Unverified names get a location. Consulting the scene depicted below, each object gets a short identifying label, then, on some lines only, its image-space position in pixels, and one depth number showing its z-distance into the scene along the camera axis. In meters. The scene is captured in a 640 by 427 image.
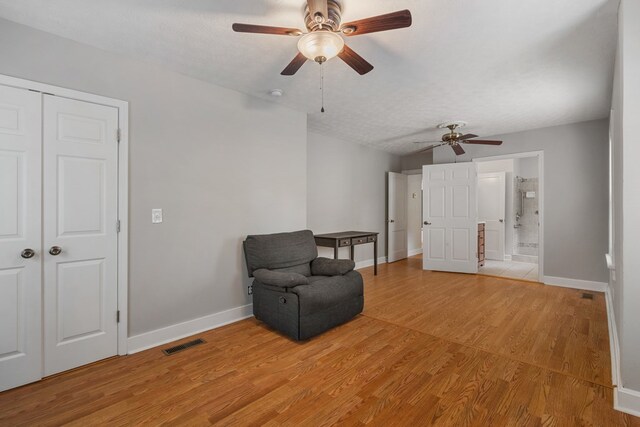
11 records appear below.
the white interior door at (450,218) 5.38
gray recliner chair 2.73
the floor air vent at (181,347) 2.57
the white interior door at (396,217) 6.58
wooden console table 4.61
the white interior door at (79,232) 2.22
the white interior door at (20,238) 2.05
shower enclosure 6.79
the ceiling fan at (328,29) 1.69
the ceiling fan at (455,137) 4.27
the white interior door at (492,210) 6.78
